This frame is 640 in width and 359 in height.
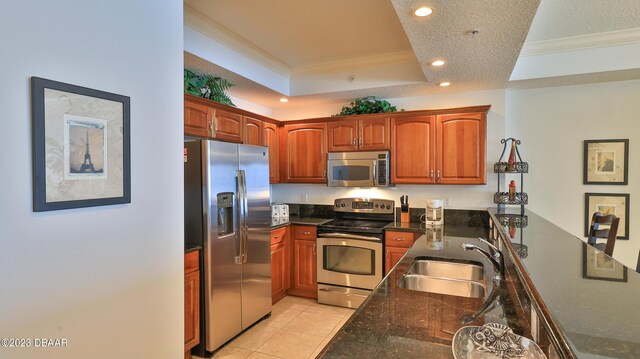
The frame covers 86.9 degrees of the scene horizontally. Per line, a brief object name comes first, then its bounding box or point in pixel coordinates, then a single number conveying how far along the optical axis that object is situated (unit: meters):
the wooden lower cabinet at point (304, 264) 3.99
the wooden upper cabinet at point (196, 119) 2.87
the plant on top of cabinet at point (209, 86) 3.00
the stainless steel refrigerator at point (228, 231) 2.75
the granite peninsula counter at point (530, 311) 0.76
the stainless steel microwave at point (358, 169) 3.90
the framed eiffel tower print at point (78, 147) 1.42
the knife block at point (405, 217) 3.96
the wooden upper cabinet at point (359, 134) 3.95
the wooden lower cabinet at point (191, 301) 2.60
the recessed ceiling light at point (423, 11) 1.87
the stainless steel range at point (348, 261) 3.67
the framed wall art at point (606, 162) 3.33
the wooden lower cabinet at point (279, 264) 3.80
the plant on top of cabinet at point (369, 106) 4.00
